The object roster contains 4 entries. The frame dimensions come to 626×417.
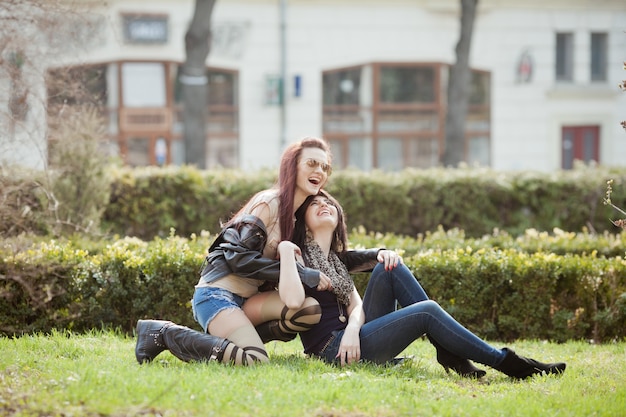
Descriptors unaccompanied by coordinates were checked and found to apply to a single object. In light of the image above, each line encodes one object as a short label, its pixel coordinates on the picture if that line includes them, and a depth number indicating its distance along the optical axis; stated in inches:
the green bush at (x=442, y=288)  476.1
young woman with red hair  368.2
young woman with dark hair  369.3
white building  1511.3
